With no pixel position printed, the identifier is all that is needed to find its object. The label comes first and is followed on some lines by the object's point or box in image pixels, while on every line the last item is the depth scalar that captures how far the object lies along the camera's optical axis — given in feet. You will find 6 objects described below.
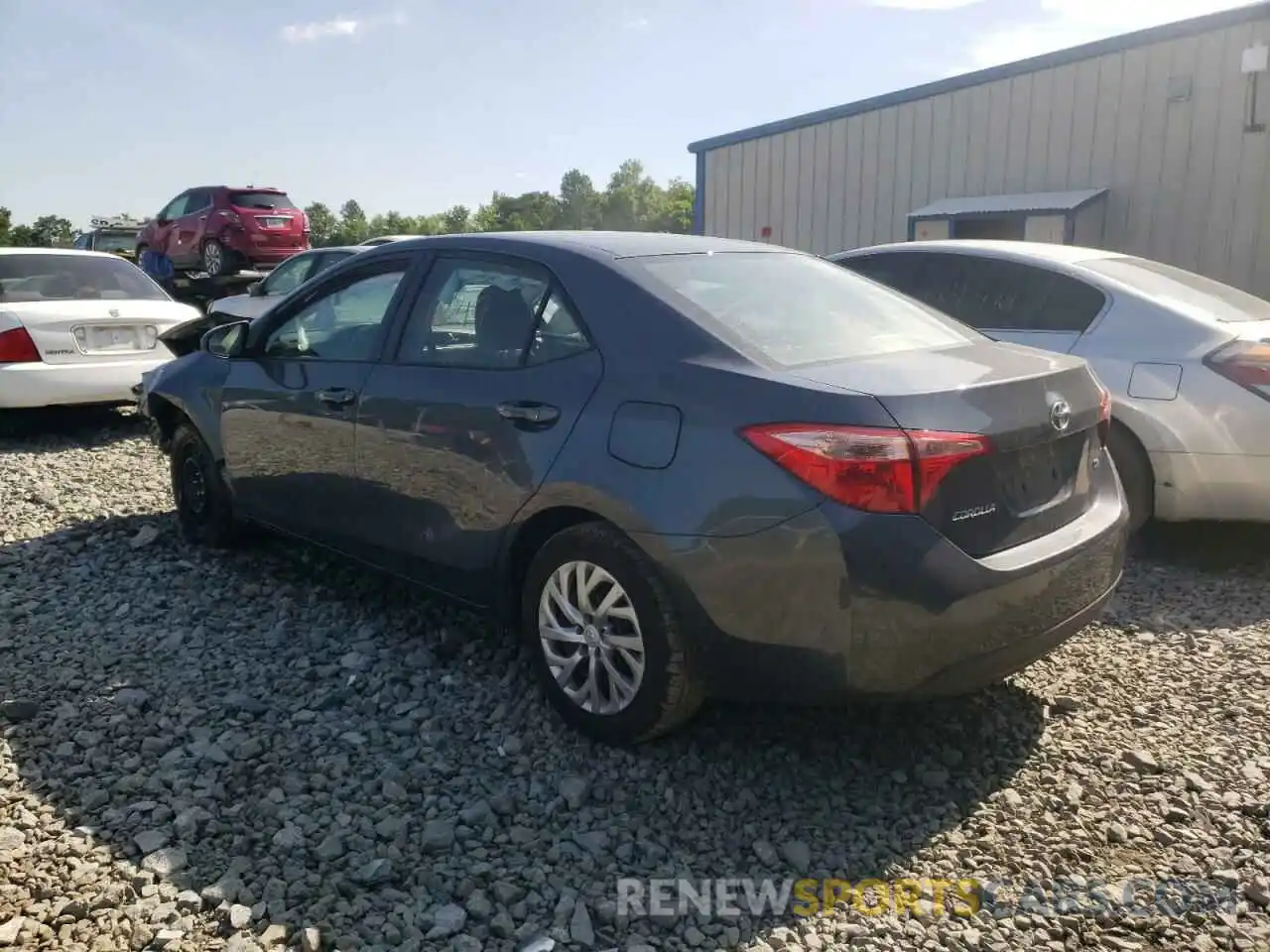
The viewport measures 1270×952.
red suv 61.77
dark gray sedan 9.04
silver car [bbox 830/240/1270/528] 15.76
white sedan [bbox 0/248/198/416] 25.43
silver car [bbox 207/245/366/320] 37.63
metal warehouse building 35.65
